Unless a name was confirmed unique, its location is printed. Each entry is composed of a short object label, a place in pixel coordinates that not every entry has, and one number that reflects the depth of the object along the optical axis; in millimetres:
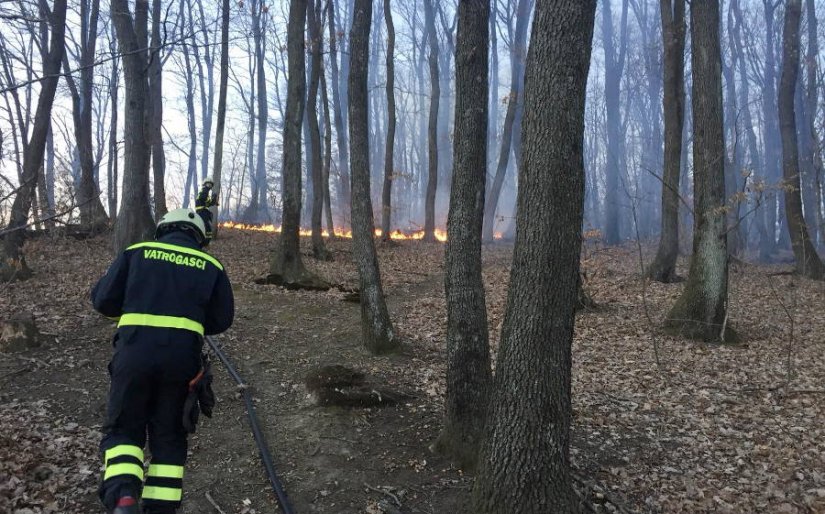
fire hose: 4277
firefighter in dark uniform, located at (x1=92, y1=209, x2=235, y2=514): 3318
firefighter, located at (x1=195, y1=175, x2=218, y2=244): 10215
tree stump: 7227
